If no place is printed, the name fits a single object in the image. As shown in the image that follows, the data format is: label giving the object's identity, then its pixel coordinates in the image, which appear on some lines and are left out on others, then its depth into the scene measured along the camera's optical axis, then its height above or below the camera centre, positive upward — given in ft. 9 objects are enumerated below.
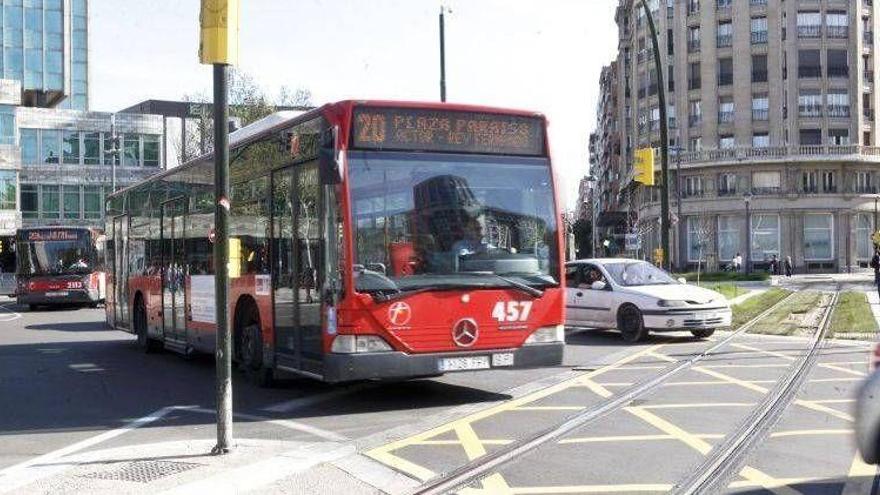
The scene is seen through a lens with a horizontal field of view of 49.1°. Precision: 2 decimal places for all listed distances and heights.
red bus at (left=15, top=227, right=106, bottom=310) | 109.70 -0.12
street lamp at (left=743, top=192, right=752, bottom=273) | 222.89 +4.31
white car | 54.44 -2.49
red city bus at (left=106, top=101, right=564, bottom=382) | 30.73 +0.64
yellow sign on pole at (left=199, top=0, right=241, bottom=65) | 23.56 +5.67
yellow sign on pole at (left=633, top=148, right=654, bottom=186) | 75.31 +7.14
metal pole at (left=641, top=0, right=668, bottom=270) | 71.76 +7.74
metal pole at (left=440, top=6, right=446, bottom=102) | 80.48 +16.57
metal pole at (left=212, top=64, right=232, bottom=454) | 24.39 -0.20
